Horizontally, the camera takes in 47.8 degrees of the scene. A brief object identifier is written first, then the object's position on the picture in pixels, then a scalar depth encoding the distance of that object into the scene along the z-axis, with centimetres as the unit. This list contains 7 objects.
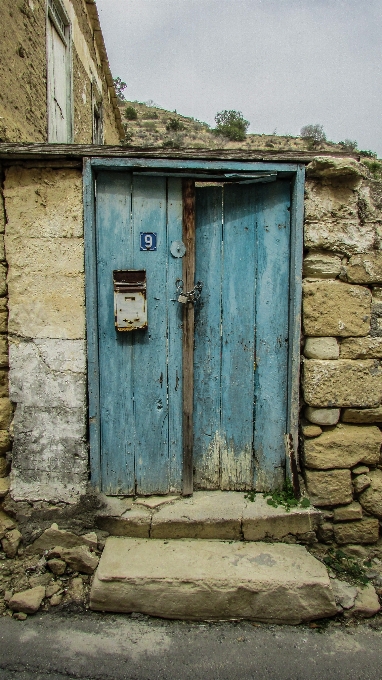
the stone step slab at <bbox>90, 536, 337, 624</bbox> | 243
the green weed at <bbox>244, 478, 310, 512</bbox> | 287
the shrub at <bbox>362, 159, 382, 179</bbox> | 289
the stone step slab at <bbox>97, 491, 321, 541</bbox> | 279
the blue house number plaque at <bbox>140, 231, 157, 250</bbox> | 285
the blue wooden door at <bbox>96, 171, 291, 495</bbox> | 284
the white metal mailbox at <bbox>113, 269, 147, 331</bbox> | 279
